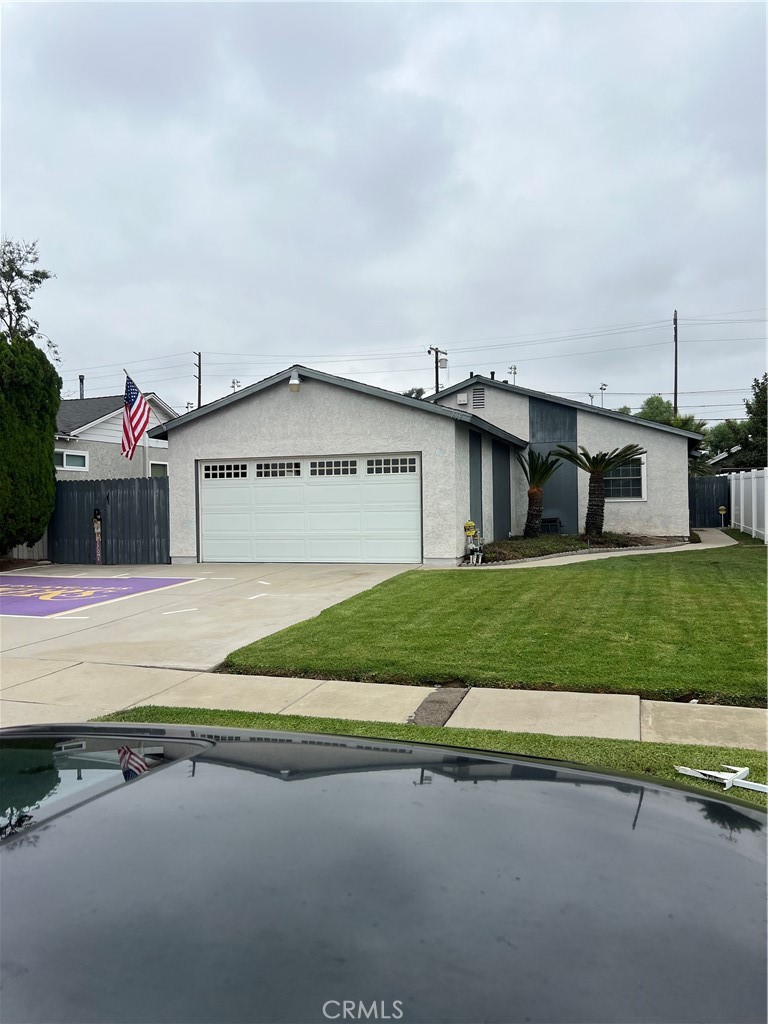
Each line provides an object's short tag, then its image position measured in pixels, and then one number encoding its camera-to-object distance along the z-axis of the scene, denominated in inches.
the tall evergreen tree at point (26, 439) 681.0
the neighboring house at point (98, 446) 919.7
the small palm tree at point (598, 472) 730.8
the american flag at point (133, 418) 666.2
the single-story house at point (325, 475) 602.2
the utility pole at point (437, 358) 1729.8
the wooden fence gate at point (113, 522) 697.6
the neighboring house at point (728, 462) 1567.7
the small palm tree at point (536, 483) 745.6
